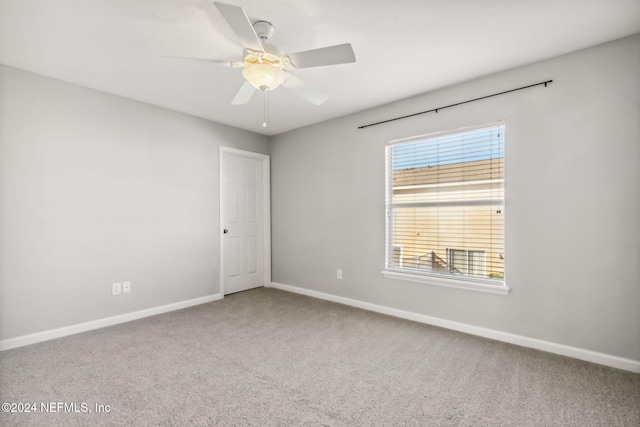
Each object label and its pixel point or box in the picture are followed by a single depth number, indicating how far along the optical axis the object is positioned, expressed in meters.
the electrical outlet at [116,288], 3.20
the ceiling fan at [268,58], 1.73
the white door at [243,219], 4.36
